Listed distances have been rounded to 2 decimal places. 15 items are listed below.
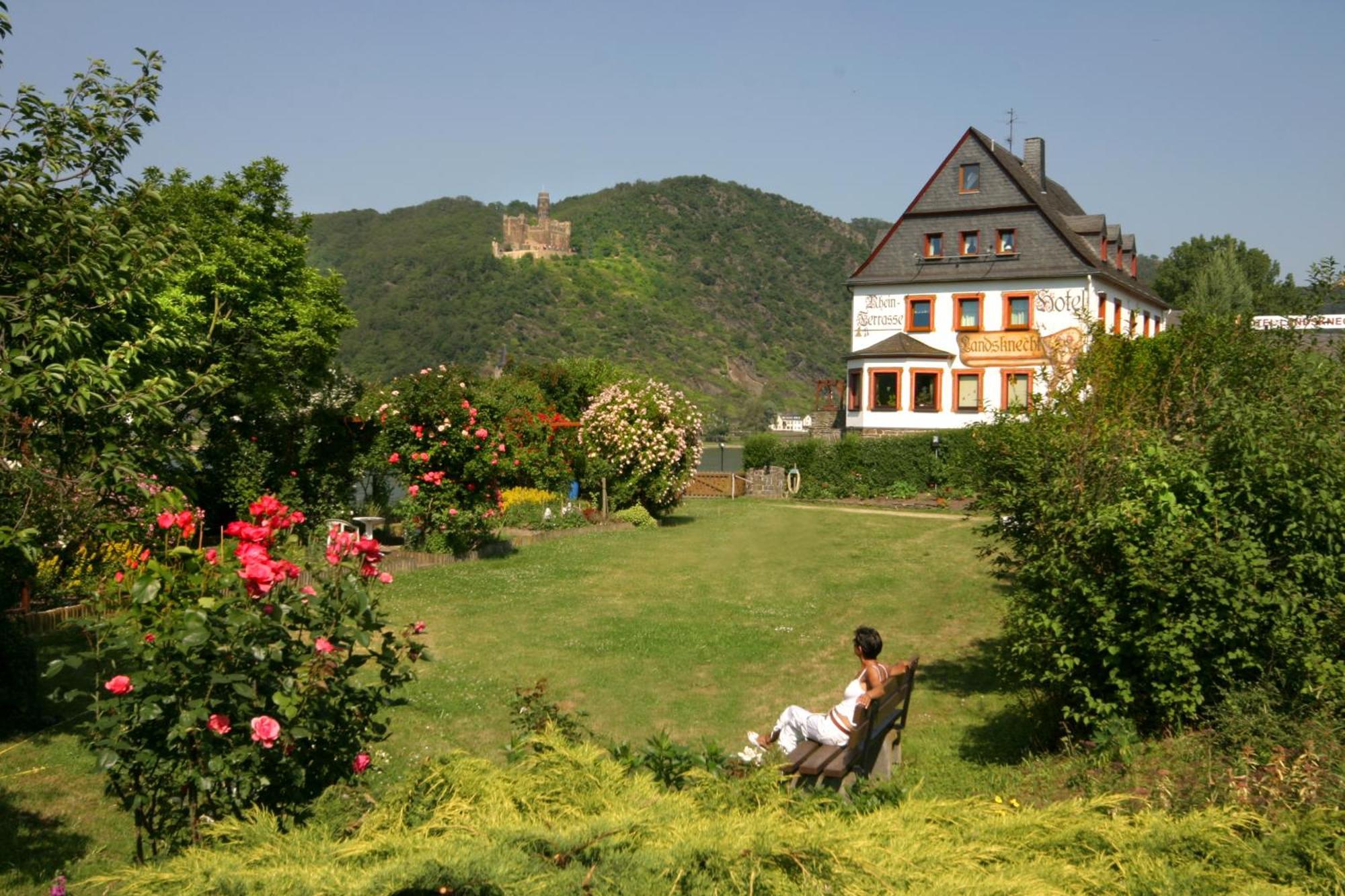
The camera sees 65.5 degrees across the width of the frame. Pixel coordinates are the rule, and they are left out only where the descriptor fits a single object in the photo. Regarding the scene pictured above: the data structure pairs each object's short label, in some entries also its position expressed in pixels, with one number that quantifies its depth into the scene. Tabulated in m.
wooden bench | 6.20
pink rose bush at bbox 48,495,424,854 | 4.12
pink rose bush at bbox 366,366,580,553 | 17.98
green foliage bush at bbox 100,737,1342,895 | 3.05
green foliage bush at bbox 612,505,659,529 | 24.88
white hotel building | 38.31
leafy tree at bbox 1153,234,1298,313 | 71.38
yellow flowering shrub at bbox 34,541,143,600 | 11.94
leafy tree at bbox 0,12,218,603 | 5.11
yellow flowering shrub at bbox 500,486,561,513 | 23.86
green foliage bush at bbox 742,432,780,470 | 37.41
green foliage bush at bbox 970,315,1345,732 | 6.32
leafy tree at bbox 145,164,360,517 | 18.23
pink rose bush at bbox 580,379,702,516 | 25.09
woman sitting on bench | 6.83
